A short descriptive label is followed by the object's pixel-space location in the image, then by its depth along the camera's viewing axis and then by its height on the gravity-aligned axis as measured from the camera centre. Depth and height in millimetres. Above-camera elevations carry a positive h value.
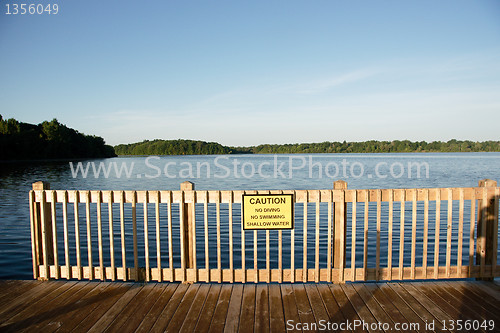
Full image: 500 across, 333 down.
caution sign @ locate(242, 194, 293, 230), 4488 -891
